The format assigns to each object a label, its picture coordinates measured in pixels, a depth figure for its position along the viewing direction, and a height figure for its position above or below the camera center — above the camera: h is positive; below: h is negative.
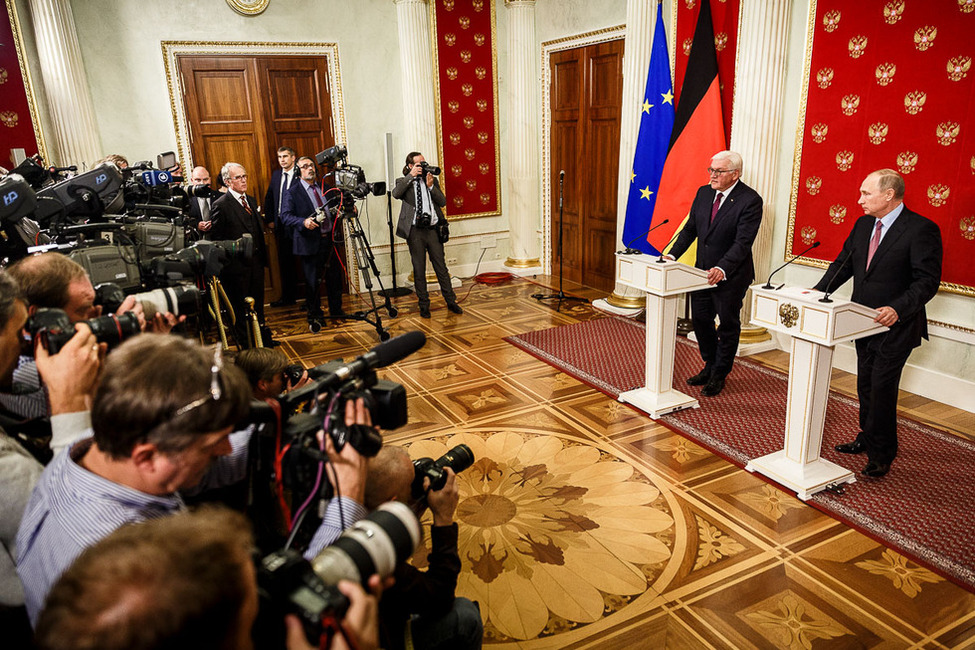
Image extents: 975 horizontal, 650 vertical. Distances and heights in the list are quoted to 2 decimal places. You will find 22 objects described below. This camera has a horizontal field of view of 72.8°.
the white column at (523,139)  6.89 +0.01
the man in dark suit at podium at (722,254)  3.88 -0.71
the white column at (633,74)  5.11 +0.48
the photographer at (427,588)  1.46 -0.98
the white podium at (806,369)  2.83 -1.04
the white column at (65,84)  5.11 +0.57
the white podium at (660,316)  3.66 -1.00
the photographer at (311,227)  5.47 -0.63
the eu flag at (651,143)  4.99 -0.06
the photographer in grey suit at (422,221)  5.67 -0.65
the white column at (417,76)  6.35 +0.65
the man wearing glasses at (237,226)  4.68 -0.52
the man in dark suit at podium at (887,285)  2.88 -0.69
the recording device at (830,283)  3.08 -0.71
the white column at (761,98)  4.32 +0.22
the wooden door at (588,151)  6.23 -0.12
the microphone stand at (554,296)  6.40 -1.49
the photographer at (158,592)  0.66 -0.44
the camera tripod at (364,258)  5.21 -0.87
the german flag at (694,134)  4.74 +0.00
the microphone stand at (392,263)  6.06 -1.11
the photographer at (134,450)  1.04 -0.47
